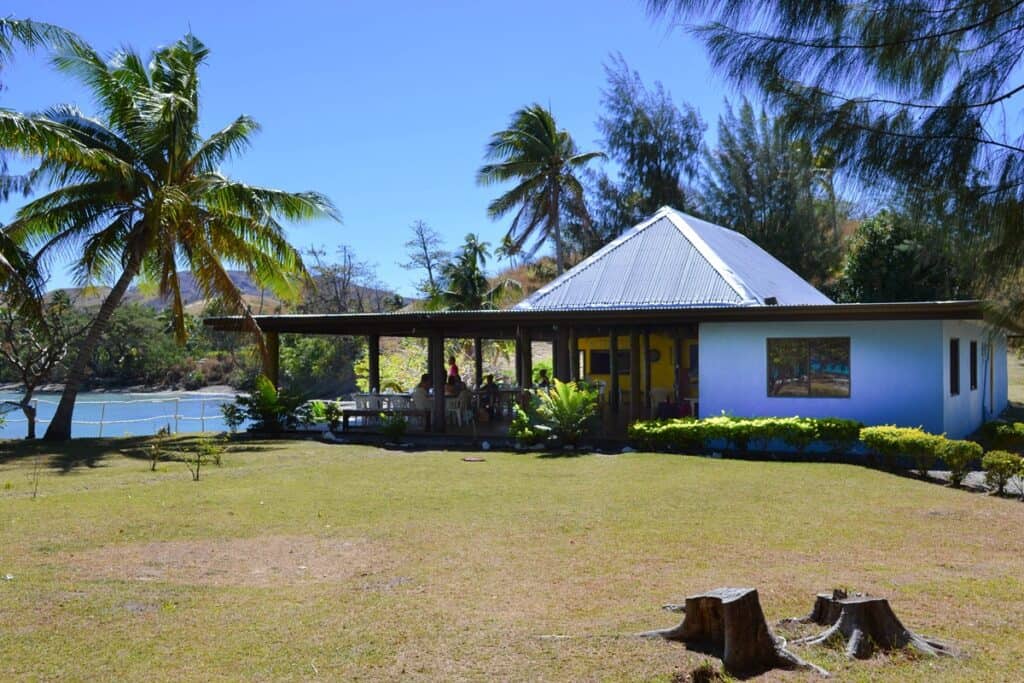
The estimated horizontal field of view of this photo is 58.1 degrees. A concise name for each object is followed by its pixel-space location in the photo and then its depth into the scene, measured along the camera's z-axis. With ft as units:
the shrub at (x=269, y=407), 66.13
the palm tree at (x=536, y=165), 111.34
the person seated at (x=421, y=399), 65.21
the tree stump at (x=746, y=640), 16.19
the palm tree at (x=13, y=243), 43.55
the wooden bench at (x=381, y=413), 64.28
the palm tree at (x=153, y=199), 57.72
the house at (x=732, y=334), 52.34
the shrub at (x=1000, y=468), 38.32
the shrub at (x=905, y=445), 43.37
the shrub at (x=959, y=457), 40.60
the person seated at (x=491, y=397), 73.46
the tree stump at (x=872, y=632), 16.85
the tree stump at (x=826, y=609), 17.93
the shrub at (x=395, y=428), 59.77
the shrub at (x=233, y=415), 66.18
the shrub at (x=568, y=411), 54.13
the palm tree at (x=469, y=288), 128.54
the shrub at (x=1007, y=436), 51.41
